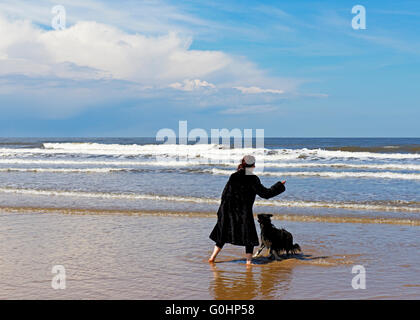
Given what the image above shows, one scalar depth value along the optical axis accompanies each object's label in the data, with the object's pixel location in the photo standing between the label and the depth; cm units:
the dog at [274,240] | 668
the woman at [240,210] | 630
